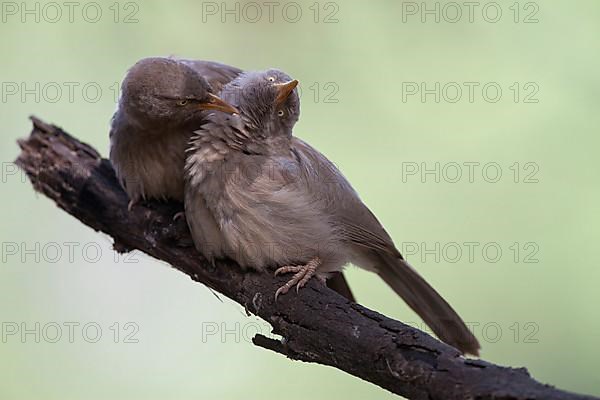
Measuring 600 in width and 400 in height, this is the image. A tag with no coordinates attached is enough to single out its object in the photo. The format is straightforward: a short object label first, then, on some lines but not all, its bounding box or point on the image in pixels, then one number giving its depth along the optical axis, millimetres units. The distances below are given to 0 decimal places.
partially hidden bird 7605
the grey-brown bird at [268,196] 7398
